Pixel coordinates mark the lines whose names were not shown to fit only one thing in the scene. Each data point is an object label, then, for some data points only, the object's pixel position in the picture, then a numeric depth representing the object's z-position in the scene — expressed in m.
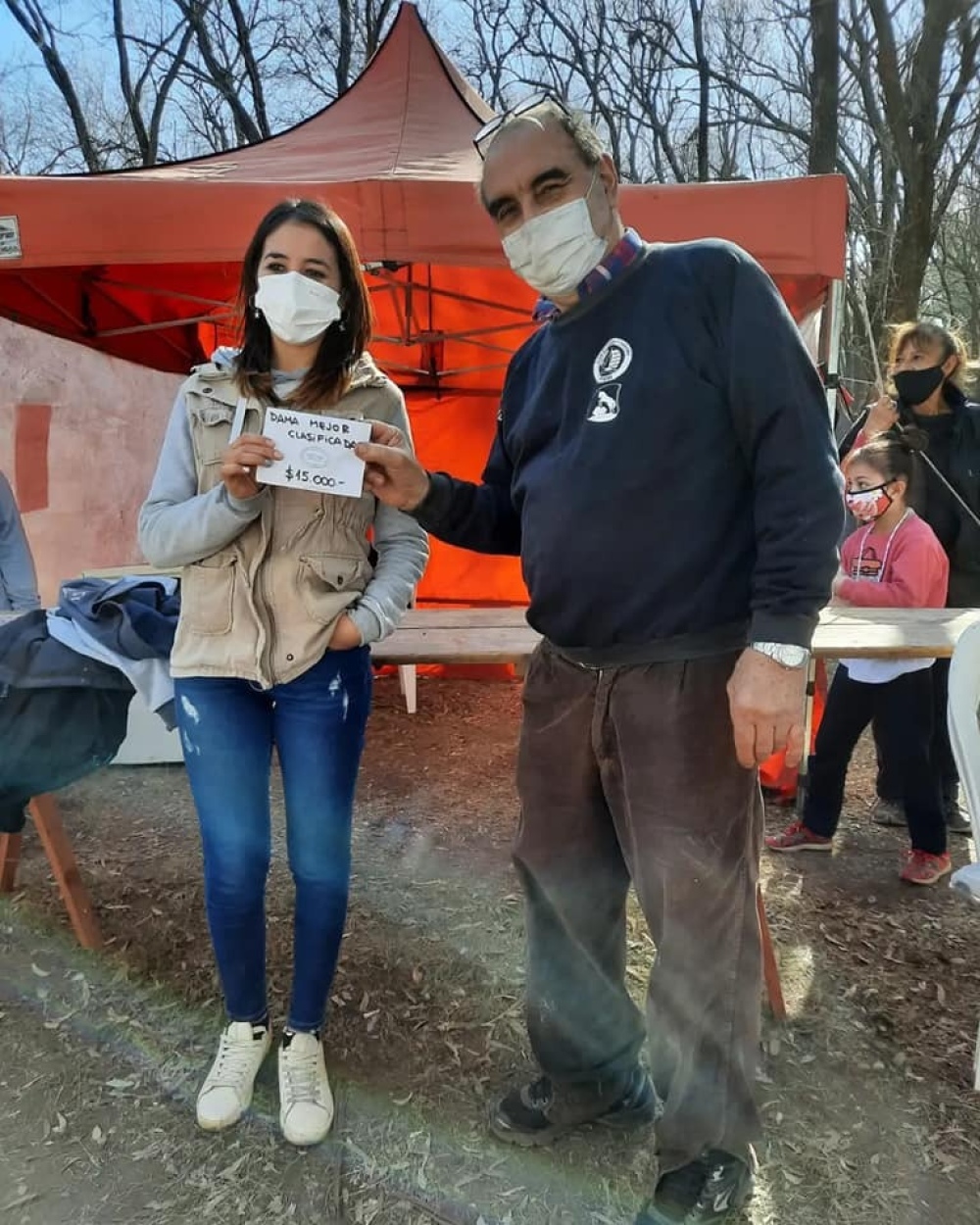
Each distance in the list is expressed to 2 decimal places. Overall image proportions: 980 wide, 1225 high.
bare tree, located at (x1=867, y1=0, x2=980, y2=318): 10.51
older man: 1.45
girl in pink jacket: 3.25
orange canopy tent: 3.65
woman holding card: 1.80
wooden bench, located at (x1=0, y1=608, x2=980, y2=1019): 2.49
